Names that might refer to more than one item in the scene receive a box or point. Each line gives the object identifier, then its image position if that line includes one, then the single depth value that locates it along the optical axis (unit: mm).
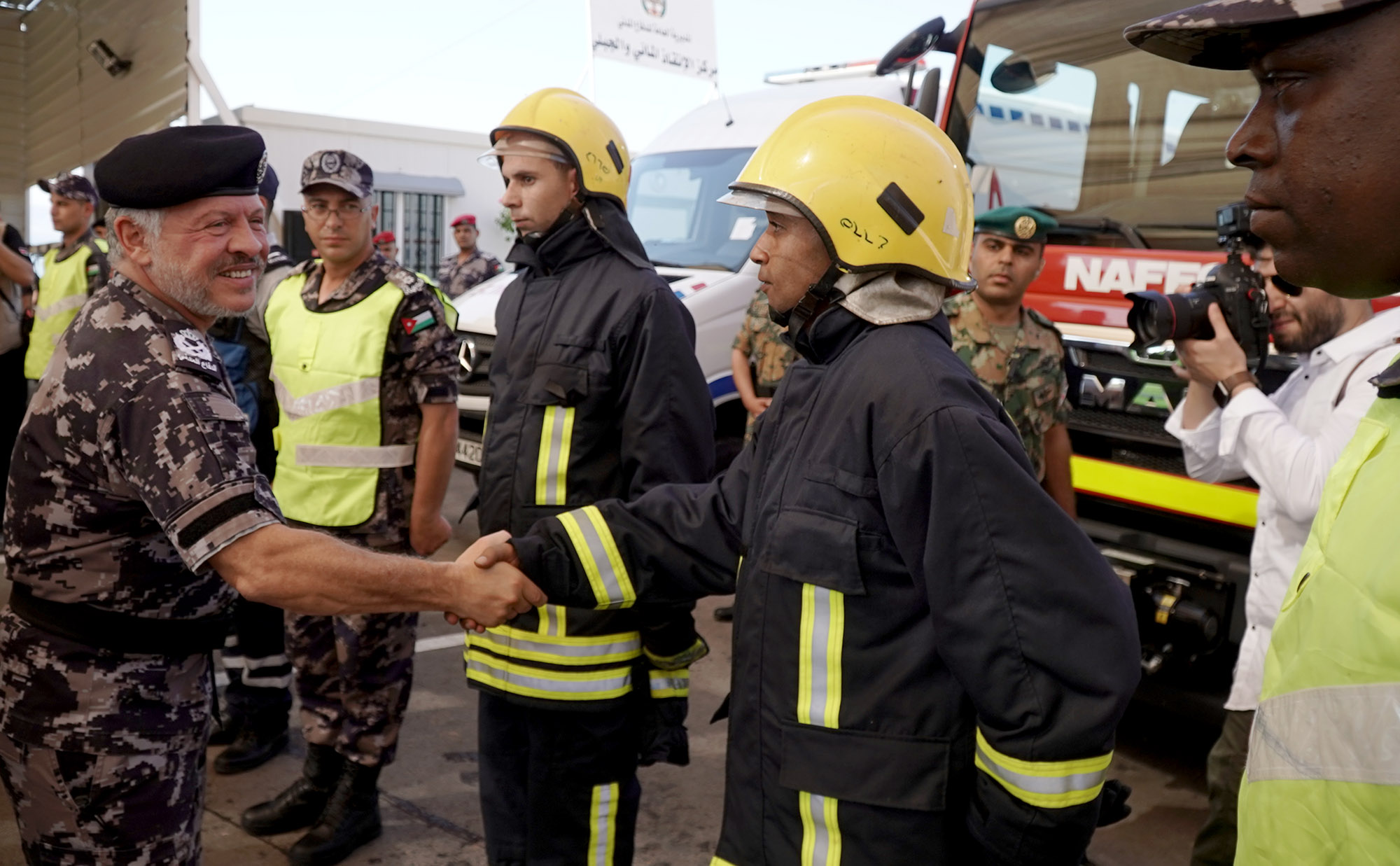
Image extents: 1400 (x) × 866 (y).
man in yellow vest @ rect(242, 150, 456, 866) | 3664
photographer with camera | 2799
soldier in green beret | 4090
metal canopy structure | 6402
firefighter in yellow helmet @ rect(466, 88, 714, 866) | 2887
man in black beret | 2062
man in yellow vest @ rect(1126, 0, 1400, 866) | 943
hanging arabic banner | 11570
